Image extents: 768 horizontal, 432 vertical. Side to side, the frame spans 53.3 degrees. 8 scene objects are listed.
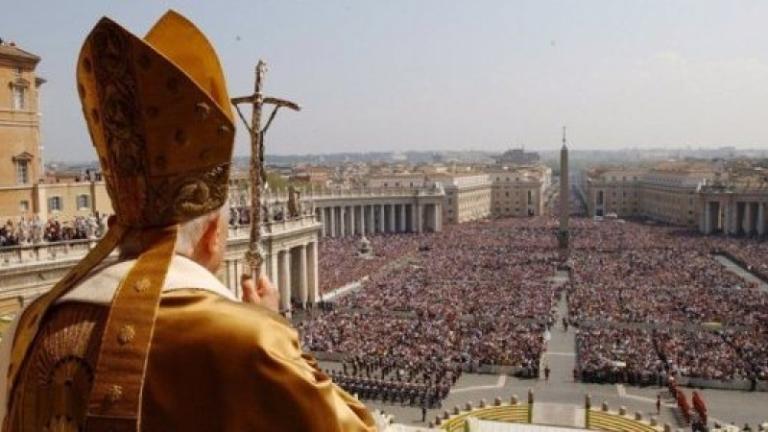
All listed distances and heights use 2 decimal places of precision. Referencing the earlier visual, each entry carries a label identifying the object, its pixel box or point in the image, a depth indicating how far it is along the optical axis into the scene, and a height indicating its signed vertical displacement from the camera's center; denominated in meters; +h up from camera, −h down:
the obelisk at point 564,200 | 82.62 -5.21
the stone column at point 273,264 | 47.92 -6.77
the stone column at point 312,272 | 54.84 -8.33
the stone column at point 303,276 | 53.31 -8.34
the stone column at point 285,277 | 50.35 -7.98
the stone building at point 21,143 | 34.38 +0.77
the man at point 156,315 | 2.03 -0.44
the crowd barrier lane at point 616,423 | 27.39 -9.81
